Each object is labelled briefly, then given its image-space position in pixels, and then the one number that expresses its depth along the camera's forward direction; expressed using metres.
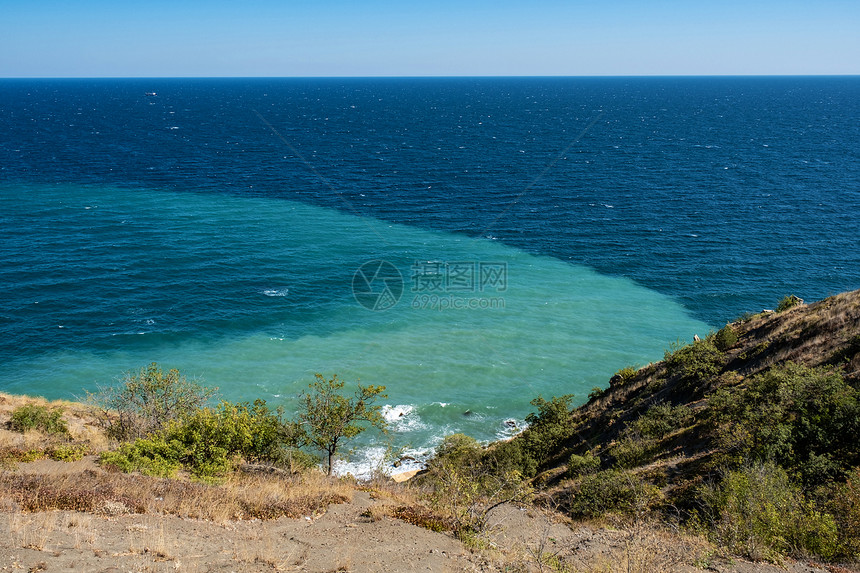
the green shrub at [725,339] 35.12
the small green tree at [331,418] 27.16
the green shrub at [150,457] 21.48
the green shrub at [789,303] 39.84
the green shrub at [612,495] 21.77
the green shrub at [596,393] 38.94
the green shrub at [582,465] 26.28
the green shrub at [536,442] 30.53
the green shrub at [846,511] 16.30
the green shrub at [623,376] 38.78
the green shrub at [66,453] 22.59
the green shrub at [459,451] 31.53
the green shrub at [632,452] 25.88
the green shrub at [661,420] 27.50
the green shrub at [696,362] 31.86
